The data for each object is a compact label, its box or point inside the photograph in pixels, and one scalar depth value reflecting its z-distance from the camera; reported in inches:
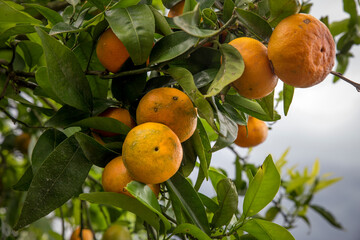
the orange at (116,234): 50.5
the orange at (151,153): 22.9
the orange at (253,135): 42.4
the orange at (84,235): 48.9
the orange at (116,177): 25.3
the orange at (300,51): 23.0
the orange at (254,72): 24.0
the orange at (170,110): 24.7
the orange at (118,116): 28.5
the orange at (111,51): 27.6
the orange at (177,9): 33.0
